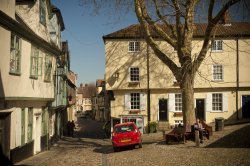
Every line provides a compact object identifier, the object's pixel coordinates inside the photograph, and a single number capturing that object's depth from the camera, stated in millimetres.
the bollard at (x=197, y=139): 17031
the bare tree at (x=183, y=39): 17703
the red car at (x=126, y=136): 19328
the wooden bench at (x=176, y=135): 18912
